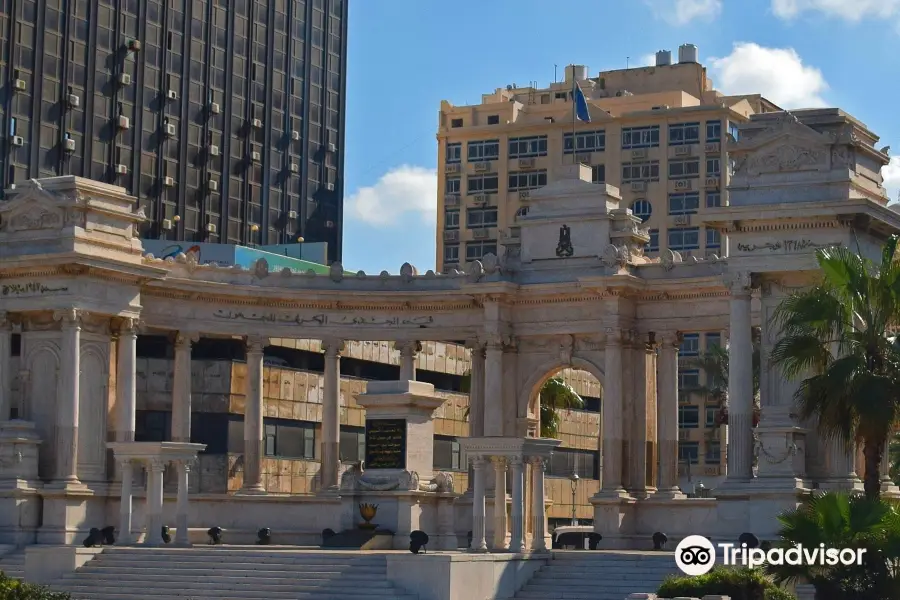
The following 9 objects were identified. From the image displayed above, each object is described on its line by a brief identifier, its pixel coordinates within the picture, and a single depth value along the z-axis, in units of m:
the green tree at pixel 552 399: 81.94
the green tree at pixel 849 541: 42.59
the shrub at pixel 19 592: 45.09
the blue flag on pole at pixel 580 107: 77.69
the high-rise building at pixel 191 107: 106.12
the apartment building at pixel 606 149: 130.38
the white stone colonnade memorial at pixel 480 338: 60.12
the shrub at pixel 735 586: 45.06
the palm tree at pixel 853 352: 48.72
